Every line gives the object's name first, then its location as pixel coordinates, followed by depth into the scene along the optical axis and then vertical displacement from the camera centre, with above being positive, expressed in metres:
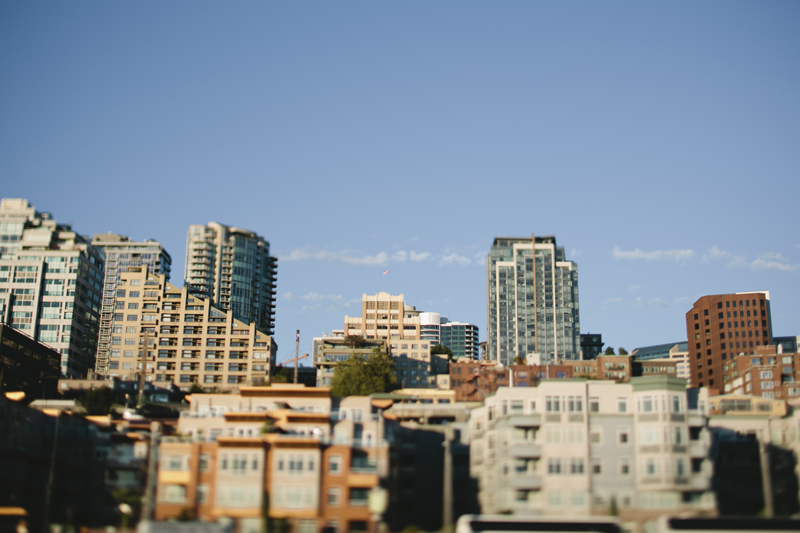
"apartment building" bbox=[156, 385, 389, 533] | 76.25 -1.54
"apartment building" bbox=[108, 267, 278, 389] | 179.25 +22.95
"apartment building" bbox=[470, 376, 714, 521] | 83.00 +1.28
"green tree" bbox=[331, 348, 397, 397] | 129.62 +12.68
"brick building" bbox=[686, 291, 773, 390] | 189.18 +20.33
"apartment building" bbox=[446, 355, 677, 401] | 165.62 +18.24
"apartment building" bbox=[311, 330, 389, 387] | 176.12 +21.47
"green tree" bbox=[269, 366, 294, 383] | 157.96 +15.23
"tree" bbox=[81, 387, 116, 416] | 114.73 +7.13
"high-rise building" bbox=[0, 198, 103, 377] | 191.25 +30.84
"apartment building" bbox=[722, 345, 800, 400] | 155.25 +16.14
